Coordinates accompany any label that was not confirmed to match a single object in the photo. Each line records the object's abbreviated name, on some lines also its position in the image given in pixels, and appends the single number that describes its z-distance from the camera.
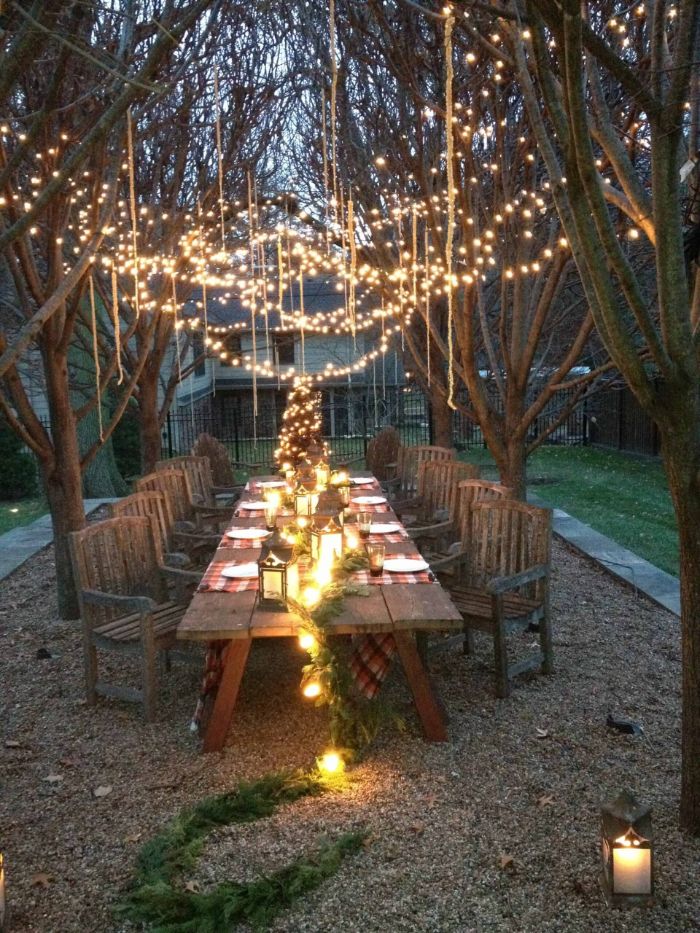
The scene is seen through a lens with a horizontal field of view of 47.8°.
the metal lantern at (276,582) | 4.12
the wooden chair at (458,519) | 5.89
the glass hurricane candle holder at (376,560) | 4.62
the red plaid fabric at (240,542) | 5.66
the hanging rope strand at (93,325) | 7.61
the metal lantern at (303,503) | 5.98
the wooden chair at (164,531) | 5.82
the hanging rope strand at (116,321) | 6.13
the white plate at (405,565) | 4.76
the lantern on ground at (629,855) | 2.74
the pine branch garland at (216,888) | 2.78
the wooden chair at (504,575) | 4.87
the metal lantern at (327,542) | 4.67
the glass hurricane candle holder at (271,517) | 6.01
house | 21.52
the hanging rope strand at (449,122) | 3.69
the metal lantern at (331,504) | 5.61
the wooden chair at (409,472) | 9.38
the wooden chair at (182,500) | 7.27
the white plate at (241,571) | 4.73
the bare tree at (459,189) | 6.25
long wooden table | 3.87
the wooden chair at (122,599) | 4.63
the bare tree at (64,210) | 5.52
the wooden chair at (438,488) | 7.18
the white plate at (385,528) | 5.93
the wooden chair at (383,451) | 11.67
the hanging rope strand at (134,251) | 6.54
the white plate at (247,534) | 5.87
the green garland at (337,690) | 3.89
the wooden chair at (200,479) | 8.90
